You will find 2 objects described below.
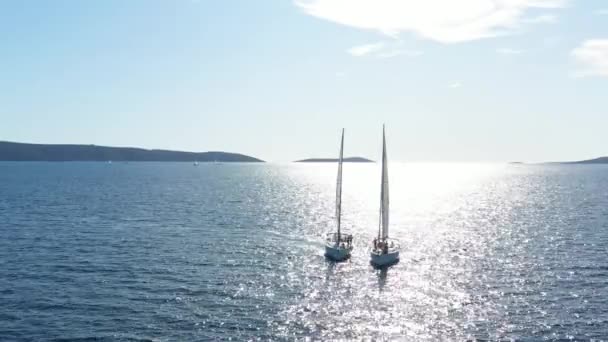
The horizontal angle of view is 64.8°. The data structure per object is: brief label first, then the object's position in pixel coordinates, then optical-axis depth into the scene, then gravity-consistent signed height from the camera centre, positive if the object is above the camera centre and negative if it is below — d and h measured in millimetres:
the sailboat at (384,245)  70000 -11742
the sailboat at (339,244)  73000 -12172
